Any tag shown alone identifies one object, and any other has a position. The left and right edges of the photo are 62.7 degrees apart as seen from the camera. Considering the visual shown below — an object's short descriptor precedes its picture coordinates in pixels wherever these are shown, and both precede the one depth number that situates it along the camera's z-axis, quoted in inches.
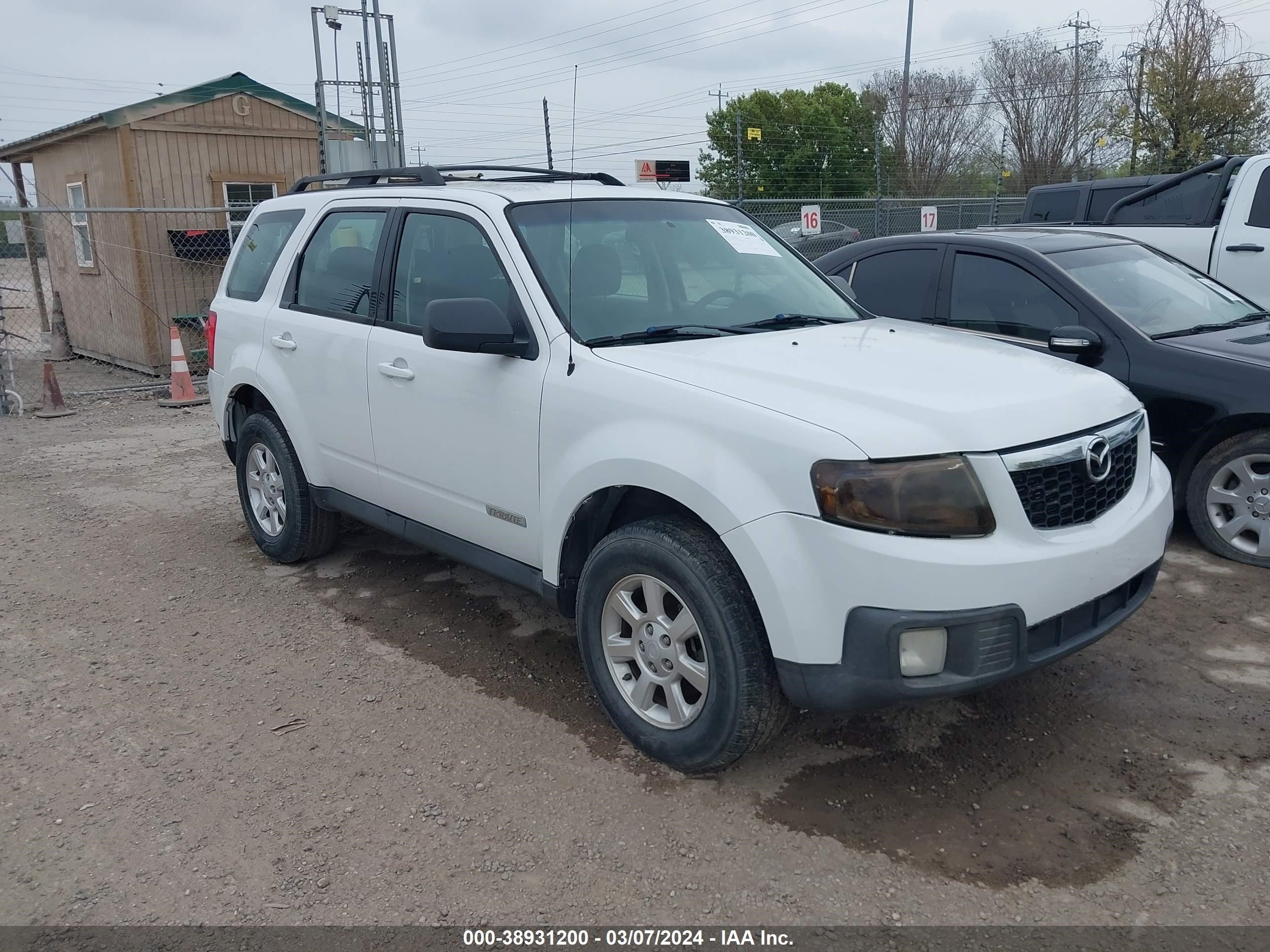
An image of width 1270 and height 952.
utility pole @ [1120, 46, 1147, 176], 856.9
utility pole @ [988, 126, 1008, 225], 1236.9
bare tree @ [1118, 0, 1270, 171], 803.4
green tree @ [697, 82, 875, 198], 1248.2
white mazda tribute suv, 113.3
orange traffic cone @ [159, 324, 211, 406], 427.5
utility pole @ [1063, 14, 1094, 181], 1290.6
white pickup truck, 293.9
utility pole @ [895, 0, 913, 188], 1245.1
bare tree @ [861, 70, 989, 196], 1378.0
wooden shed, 512.4
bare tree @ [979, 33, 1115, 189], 1289.4
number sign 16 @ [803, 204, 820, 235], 686.5
